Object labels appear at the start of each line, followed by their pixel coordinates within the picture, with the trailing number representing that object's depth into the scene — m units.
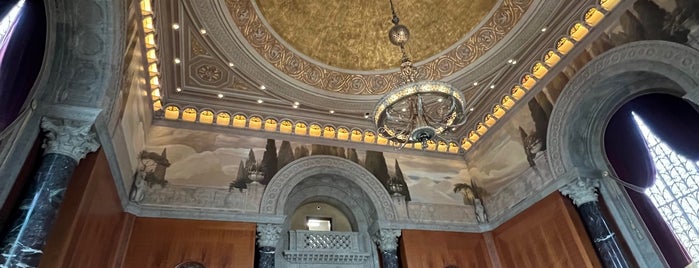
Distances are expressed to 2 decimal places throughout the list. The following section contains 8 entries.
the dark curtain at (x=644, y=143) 6.36
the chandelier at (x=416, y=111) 5.60
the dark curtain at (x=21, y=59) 4.32
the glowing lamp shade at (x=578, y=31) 7.72
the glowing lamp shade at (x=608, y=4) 7.09
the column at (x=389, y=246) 8.46
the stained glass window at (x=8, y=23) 4.27
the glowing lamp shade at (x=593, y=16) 7.40
